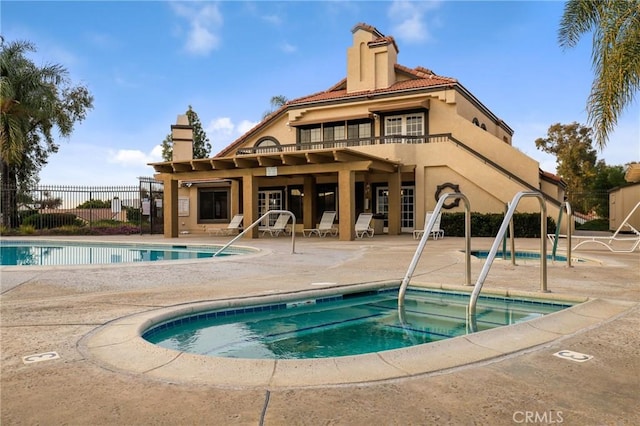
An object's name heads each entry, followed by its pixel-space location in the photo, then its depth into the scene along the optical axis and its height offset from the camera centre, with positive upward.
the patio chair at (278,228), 21.08 -0.67
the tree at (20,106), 21.86 +5.54
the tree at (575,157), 37.19 +4.90
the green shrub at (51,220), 23.47 -0.29
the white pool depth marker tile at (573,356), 3.19 -1.05
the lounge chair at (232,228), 22.55 -0.71
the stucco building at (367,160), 18.70 +2.29
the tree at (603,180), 30.12 +2.56
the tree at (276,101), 36.22 +9.27
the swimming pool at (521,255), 11.52 -1.14
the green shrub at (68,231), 22.09 -0.81
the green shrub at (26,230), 21.46 -0.74
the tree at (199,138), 44.28 +7.69
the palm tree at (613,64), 9.01 +3.09
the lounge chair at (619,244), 11.70 -1.01
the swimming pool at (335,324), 4.29 -1.27
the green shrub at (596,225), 25.83 -0.74
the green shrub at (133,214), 25.74 +0.02
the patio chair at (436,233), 17.58 -0.80
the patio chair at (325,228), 19.94 -0.64
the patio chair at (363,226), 18.28 -0.52
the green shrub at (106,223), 23.86 -0.47
